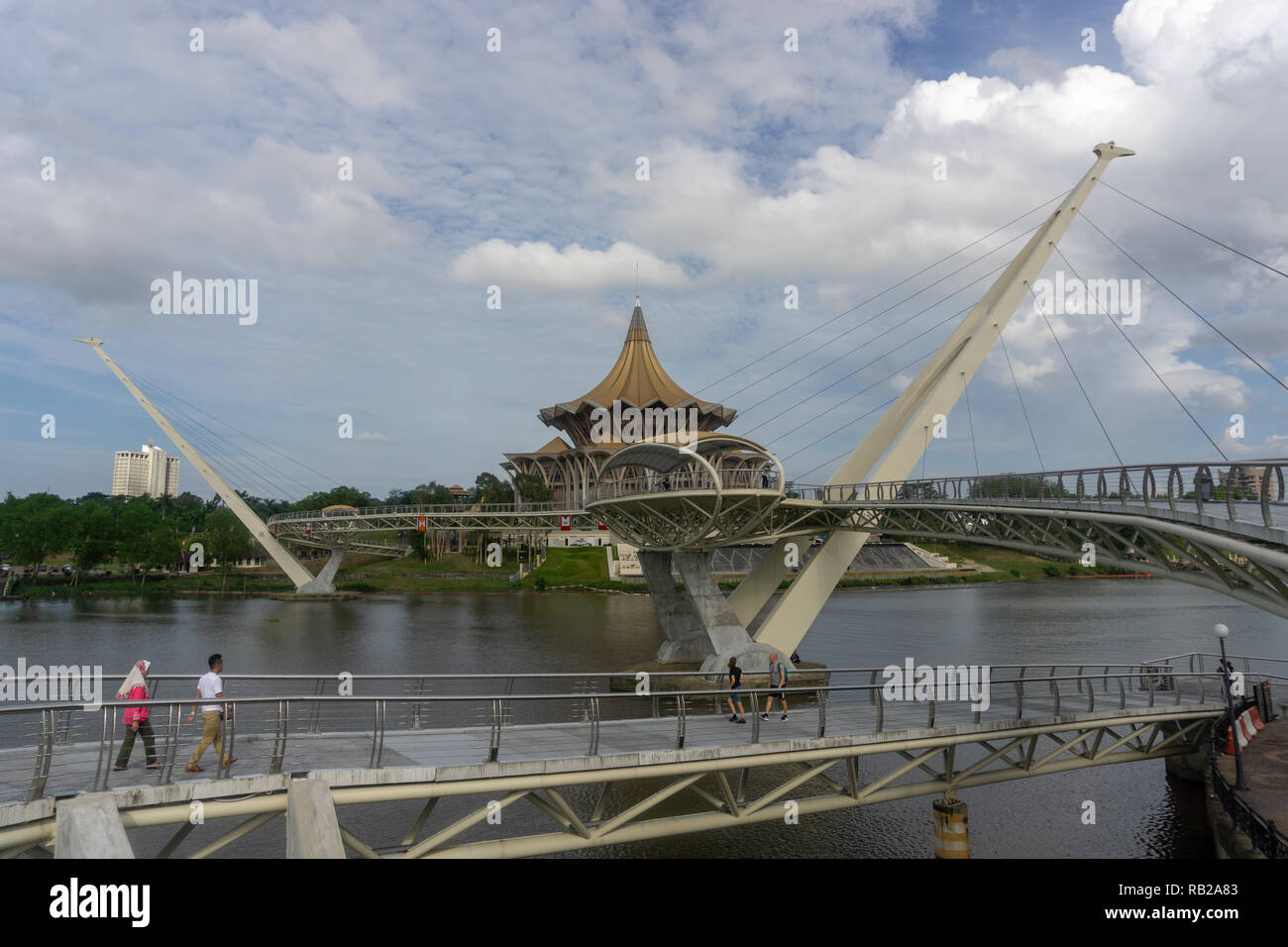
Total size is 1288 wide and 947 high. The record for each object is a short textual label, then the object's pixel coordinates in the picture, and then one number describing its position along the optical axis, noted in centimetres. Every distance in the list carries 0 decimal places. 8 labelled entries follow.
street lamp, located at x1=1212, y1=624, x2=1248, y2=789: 1393
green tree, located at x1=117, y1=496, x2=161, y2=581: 7381
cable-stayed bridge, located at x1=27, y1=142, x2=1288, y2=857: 843
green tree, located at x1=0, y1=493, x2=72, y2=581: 7050
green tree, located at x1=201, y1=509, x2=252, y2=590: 7556
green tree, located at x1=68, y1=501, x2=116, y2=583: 7225
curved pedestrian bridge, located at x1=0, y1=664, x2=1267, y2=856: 798
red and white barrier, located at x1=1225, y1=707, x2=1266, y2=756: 1722
